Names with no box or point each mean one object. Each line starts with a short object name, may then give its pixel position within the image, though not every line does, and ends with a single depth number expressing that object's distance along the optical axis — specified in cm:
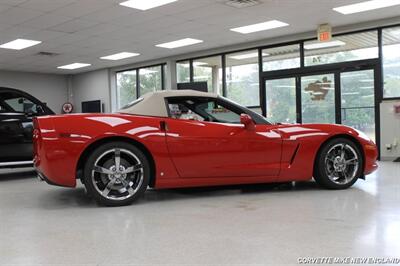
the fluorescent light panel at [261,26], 912
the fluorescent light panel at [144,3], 738
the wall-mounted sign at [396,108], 864
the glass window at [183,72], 1320
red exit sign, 917
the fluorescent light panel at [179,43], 1083
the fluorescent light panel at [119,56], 1273
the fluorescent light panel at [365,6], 768
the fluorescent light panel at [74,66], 1447
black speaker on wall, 1608
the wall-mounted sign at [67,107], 1666
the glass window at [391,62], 871
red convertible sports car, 372
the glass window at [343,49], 912
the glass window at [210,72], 1241
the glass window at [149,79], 1422
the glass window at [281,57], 1048
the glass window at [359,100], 908
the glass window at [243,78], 1145
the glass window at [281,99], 1053
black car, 582
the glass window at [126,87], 1525
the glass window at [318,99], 970
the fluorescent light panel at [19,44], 1045
